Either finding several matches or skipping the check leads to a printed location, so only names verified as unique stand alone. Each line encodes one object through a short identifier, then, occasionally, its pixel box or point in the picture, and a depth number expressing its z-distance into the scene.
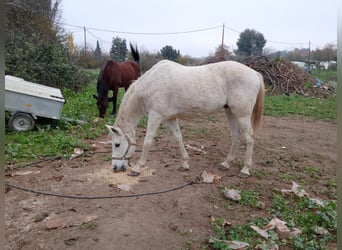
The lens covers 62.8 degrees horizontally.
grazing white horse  3.72
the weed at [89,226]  2.58
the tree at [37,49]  8.87
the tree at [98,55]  18.83
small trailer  5.34
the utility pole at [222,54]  16.91
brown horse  7.11
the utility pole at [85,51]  15.39
